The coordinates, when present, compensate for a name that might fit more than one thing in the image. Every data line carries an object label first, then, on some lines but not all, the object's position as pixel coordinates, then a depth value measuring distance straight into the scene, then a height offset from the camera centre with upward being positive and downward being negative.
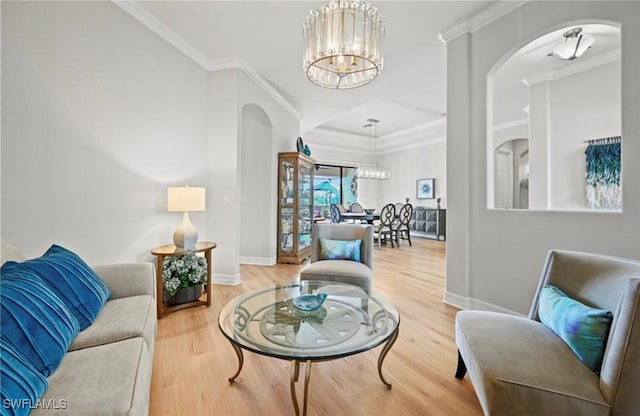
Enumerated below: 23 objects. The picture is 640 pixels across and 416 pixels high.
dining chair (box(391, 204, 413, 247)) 6.71 -0.36
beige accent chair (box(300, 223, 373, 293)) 2.61 -0.59
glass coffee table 1.32 -0.69
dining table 6.53 -0.25
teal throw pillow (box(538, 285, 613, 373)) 1.14 -0.53
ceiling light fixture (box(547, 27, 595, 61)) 2.88 +1.73
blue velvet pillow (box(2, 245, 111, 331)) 1.43 -0.41
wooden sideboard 7.38 -0.46
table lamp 2.73 +0.00
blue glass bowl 1.76 -0.63
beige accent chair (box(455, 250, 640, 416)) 1.01 -0.65
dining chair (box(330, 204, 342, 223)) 6.58 -0.19
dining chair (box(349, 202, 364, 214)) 7.77 -0.08
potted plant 2.76 -0.74
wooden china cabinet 4.84 -0.01
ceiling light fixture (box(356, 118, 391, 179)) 7.92 +0.95
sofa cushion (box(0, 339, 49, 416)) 0.82 -0.57
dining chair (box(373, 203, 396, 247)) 6.47 -0.35
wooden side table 2.61 -0.60
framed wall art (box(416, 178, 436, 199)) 7.72 +0.51
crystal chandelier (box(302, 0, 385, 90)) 1.90 +1.20
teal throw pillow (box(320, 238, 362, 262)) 3.04 -0.48
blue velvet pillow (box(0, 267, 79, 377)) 1.05 -0.47
